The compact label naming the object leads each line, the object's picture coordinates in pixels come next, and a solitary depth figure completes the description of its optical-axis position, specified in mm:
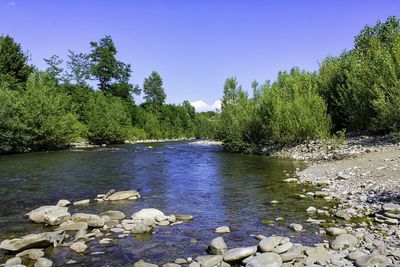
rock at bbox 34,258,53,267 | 8884
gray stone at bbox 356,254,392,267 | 7926
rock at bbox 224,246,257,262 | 9094
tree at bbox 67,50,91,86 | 87875
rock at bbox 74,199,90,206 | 16006
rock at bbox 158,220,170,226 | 12812
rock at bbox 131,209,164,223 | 13293
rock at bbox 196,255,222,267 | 8825
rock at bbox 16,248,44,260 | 9545
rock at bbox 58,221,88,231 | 12094
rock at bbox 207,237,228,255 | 9703
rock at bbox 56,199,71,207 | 15518
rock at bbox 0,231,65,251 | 9930
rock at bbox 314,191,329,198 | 16359
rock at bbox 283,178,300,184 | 20941
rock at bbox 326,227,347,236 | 10922
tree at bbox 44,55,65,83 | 81250
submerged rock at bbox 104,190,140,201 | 16969
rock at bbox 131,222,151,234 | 11859
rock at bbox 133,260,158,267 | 8881
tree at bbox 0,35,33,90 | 63078
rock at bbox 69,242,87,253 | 10078
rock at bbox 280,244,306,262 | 9031
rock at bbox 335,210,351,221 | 12572
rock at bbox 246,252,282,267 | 8422
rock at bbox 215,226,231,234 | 11739
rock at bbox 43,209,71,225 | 12773
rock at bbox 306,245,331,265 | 8692
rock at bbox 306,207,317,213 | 13905
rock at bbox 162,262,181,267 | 8852
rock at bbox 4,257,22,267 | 8930
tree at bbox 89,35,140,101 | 98188
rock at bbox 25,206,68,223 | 13016
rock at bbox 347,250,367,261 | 8566
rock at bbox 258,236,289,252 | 9609
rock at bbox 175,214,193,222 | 13414
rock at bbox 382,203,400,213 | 12159
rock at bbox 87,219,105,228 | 12352
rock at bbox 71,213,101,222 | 13046
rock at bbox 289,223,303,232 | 11586
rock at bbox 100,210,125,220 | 13494
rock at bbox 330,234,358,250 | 9633
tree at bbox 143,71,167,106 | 124812
